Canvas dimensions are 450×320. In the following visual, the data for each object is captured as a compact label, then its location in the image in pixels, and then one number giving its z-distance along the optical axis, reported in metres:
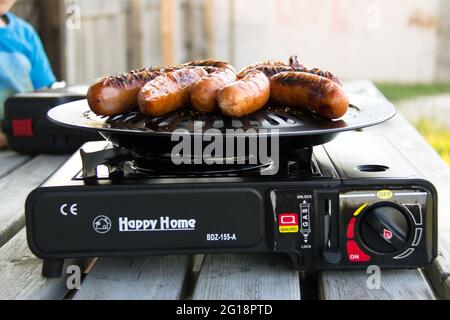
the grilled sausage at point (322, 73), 1.56
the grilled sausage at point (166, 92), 1.39
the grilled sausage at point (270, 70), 1.55
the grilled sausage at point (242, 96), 1.35
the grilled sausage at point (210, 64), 1.68
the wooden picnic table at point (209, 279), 1.33
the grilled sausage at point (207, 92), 1.40
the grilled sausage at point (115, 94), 1.46
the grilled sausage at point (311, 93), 1.39
